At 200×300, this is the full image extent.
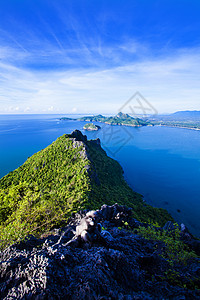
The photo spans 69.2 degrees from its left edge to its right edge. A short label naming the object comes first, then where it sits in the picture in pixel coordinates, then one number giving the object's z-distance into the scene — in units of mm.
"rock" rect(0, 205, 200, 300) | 5973
